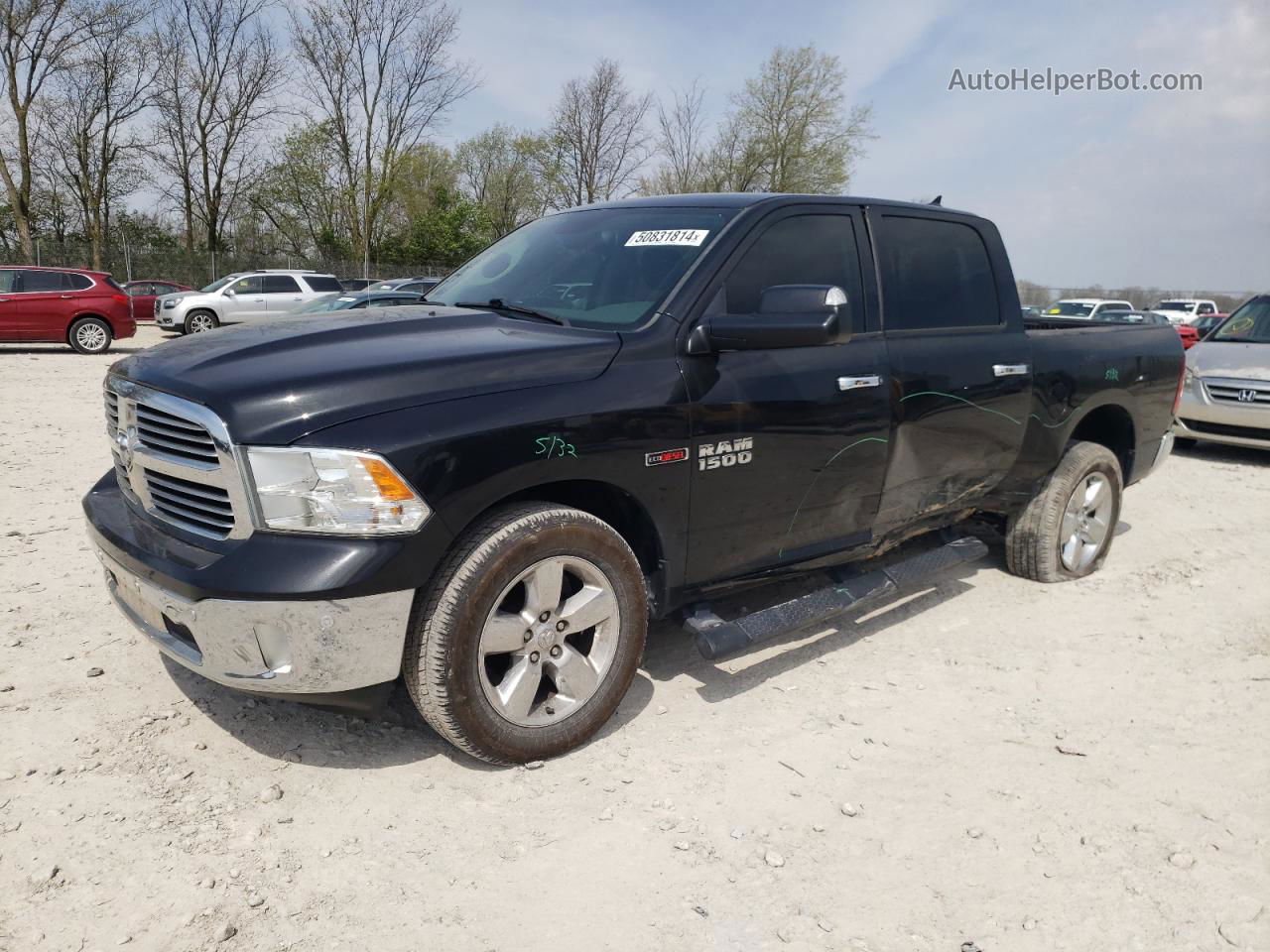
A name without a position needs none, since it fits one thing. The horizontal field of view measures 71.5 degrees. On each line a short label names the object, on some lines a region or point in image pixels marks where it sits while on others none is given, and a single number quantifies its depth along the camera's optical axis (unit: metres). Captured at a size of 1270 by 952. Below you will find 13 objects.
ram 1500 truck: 2.45
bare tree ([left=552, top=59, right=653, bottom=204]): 33.84
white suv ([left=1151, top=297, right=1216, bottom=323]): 33.22
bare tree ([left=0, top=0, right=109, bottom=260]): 28.78
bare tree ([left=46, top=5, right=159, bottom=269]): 32.69
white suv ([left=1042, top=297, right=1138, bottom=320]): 26.07
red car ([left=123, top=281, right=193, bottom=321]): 27.56
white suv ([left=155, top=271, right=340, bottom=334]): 21.95
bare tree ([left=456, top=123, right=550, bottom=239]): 46.00
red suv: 15.57
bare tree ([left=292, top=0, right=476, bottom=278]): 34.72
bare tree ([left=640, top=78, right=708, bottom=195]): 35.28
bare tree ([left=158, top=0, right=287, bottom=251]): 34.88
